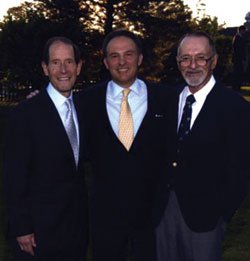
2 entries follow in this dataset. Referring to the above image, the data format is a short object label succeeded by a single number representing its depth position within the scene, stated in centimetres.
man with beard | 408
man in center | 450
